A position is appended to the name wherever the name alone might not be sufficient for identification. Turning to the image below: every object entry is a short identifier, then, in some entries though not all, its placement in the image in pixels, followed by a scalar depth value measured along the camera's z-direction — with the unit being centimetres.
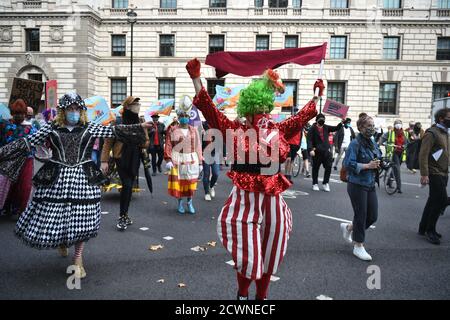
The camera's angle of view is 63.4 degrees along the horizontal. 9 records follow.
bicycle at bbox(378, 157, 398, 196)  1006
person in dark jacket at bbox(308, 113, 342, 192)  1015
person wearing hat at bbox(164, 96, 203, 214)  709
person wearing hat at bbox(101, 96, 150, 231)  594
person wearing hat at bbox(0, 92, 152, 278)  382
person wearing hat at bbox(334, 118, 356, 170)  1083
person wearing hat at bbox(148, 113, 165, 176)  1327
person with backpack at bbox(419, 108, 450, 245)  558
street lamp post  2295
